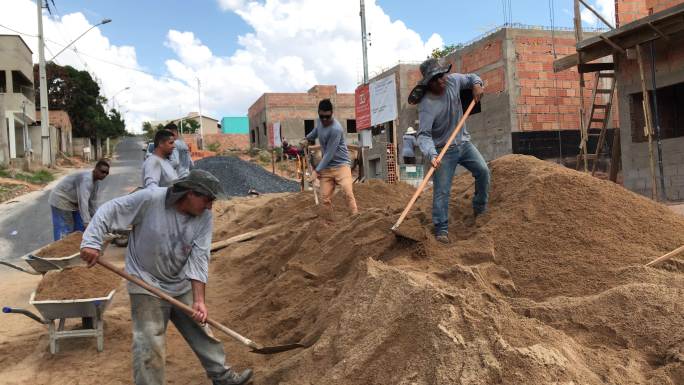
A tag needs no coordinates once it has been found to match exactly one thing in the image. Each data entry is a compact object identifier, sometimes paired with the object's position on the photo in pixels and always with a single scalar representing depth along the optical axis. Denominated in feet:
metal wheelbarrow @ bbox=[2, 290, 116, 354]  13.97
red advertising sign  40.50
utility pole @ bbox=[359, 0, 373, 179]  41.39
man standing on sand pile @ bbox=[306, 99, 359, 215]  21.81
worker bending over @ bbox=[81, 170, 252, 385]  10.23
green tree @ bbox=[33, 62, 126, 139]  134.31
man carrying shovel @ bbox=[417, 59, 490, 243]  15.10
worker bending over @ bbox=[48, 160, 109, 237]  20.61
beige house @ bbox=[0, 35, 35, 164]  80.99
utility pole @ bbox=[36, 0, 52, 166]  73.15
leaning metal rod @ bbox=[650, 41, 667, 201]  29.81
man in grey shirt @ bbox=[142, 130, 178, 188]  18.32
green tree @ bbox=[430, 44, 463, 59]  114.37
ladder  34.40
